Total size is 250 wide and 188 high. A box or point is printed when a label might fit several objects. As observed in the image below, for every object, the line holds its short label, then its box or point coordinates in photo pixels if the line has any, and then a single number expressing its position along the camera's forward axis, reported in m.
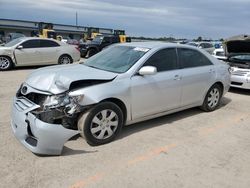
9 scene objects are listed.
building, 49.52
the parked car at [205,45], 22.69
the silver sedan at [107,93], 3.89
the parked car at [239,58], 8.61
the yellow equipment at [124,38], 22.88
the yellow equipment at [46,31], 30.91
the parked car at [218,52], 13.04
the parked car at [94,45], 19.83
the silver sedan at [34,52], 12.07
